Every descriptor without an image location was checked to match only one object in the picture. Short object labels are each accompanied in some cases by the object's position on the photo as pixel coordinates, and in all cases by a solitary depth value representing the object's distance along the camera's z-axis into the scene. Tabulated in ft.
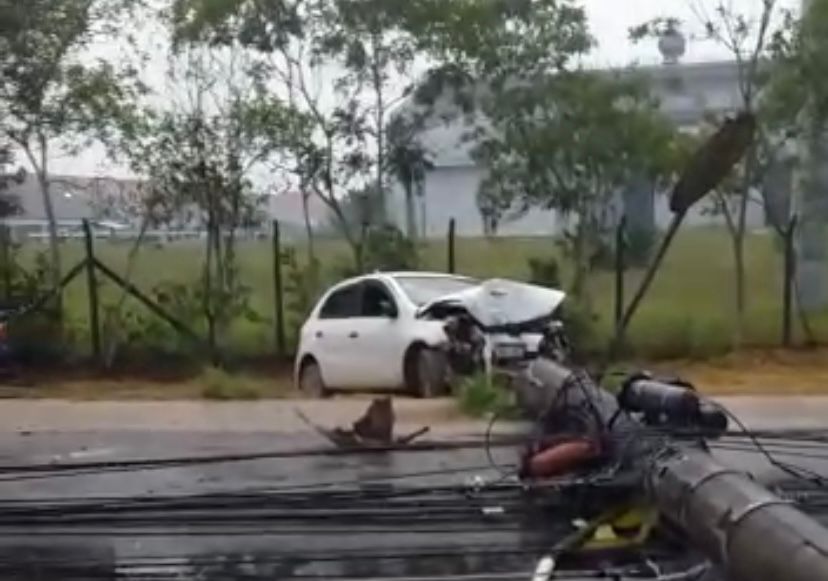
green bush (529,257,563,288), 74.69
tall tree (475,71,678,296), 73.77
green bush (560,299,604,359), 71.20
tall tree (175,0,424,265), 74.84
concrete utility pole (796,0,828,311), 75.72
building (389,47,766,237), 75.66
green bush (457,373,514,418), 47.80
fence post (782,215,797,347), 75.10
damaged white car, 50.01
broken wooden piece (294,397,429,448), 39.55
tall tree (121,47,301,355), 73.61
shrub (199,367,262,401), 60.59
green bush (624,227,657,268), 75.36
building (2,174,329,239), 74.33
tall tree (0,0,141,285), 72.28
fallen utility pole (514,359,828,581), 17.79
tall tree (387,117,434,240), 75.72
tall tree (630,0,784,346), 75.00
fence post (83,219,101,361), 73.87
